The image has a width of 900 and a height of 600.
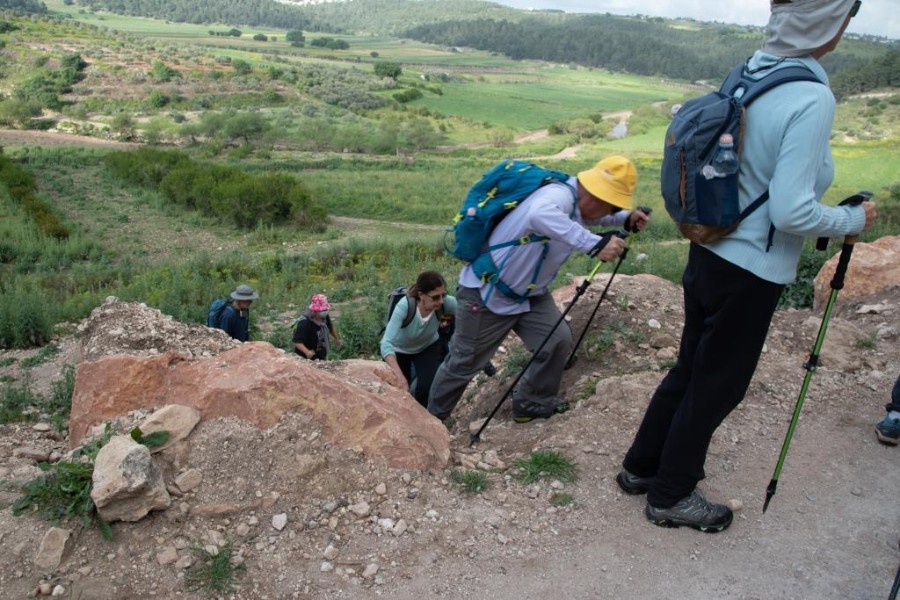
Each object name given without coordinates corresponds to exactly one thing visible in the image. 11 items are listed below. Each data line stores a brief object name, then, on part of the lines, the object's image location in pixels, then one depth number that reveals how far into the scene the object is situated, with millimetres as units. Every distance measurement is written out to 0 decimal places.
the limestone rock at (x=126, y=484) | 3070
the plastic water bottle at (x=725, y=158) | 2701
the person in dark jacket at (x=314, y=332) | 6945
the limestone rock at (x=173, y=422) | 3547
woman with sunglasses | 5402
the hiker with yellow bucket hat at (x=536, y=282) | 3824
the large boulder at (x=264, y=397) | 3766
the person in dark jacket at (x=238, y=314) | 7375
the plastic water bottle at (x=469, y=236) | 4161
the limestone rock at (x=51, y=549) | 2936
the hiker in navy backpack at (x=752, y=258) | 2645
